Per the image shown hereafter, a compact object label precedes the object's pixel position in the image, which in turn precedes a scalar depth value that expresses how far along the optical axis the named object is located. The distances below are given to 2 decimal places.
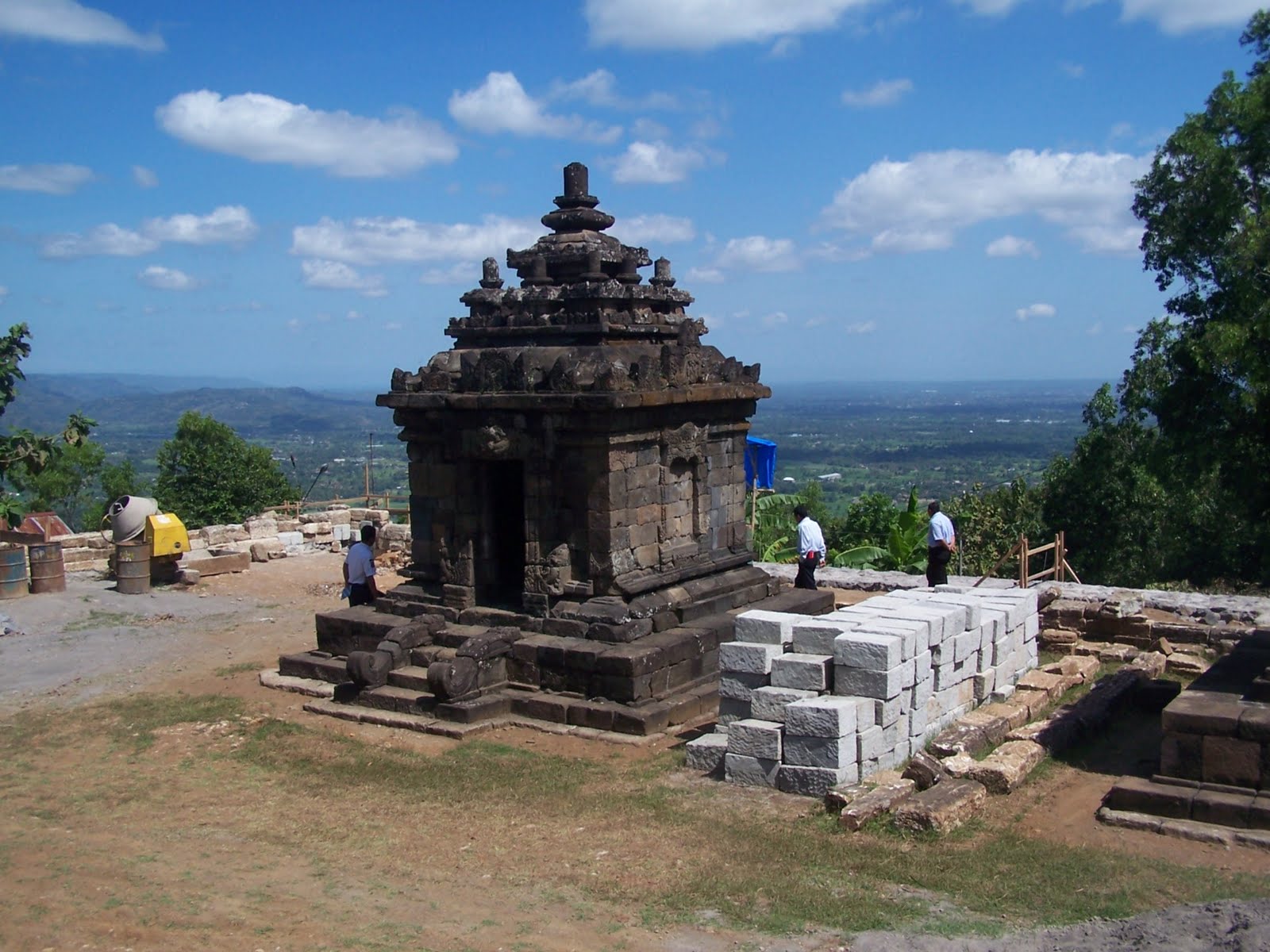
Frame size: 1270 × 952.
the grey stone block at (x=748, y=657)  9.82
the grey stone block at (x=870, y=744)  9.20
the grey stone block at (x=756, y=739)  9.32
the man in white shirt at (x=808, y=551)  14.92
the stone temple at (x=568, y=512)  11.78
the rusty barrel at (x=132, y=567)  19.36
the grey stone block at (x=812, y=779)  8.99
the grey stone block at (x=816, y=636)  9.71
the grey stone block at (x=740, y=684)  9.89
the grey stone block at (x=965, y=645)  10.67
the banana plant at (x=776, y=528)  22.67
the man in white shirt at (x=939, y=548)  14.80
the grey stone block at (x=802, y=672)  9.48
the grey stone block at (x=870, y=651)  9.29
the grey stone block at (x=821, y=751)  8.99
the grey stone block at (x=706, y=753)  9.80
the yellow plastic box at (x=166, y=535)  19.92
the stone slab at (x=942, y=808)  8.15
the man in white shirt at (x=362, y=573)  14.30
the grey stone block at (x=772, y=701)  9.46
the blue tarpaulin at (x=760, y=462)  21.38
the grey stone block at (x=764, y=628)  10.08
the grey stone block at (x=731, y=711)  9.97
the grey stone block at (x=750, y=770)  9.32
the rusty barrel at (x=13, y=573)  18.59
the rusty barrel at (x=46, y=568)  18.91
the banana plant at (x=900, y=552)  20.42
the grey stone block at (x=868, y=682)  9.34
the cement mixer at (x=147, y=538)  19.47
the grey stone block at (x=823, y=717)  8.96
